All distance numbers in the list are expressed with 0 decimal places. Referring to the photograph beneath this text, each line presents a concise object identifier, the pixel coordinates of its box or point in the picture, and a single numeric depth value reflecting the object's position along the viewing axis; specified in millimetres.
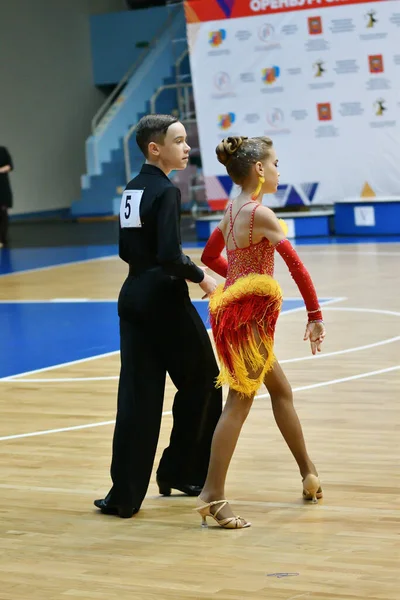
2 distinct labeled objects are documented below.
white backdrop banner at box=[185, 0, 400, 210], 15891
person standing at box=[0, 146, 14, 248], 18406
